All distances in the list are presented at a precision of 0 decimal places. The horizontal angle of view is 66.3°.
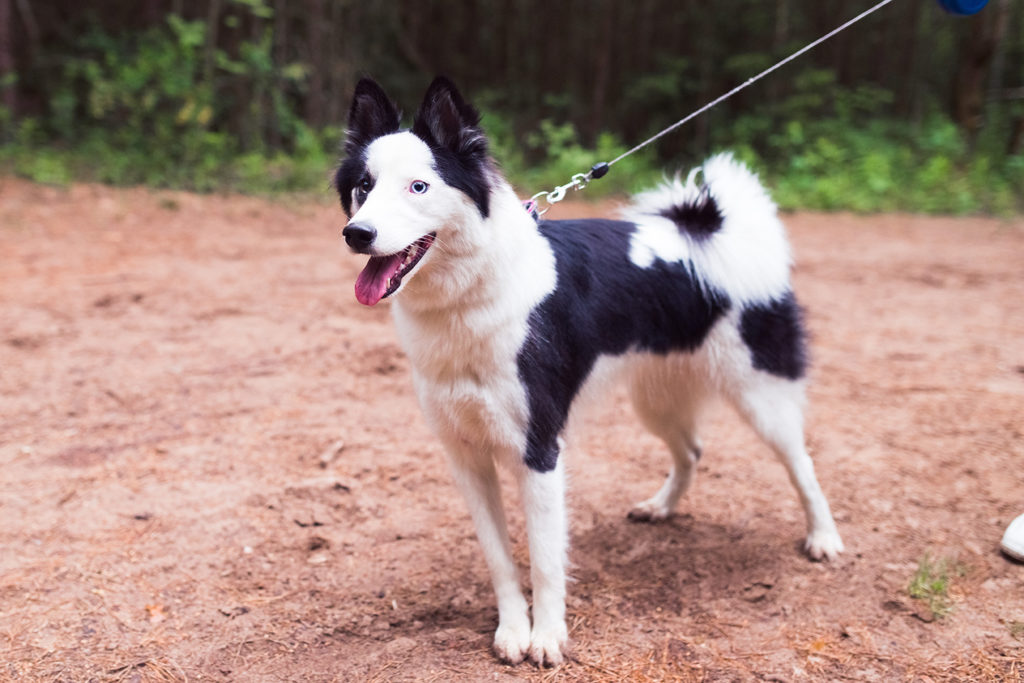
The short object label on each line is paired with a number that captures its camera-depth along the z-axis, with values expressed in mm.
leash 2753
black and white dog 2289
